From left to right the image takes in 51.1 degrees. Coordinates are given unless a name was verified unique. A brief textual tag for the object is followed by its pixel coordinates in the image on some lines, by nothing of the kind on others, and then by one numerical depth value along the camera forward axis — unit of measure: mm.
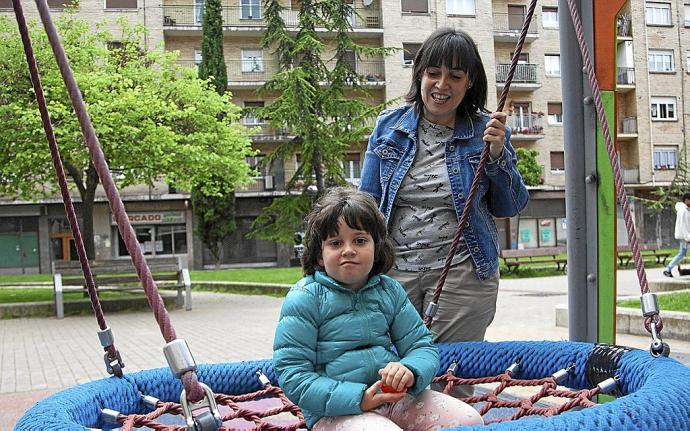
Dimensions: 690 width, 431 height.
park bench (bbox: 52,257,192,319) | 11102
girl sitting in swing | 1538
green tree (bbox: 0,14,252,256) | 11570
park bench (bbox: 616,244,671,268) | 18828
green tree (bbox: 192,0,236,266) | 27797
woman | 2238
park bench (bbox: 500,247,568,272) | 17266
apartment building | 28562
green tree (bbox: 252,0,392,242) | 16109
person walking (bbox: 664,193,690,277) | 12109
